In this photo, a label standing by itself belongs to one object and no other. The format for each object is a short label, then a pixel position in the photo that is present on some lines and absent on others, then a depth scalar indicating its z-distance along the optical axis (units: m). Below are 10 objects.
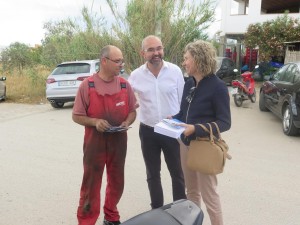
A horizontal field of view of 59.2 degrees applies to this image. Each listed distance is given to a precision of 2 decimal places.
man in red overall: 2.19
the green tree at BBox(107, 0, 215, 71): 9.38
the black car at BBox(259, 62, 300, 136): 5.05
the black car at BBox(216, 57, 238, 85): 11.63
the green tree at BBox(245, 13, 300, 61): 13.22
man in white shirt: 2.45
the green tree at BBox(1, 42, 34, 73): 17.28
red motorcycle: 8.07
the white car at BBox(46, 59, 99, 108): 8.11
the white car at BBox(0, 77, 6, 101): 9.55
